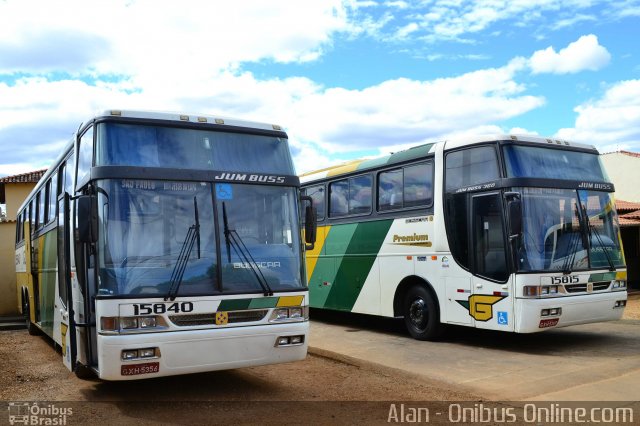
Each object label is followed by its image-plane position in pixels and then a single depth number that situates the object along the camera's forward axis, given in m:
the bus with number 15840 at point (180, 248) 6.69
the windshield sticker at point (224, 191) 7.36
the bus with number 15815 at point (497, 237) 10.11
